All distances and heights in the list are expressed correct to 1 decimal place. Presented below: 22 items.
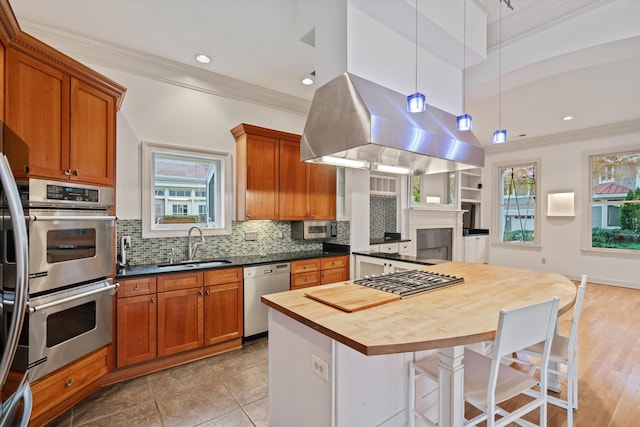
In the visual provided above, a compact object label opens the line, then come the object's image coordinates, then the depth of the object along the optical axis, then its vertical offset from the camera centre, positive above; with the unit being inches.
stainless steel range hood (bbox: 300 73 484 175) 72.8 +22.2
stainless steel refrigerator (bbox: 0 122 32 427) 39.8 -11.8
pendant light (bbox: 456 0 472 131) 88.9 +56.9
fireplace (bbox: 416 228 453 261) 226.8 -23.2
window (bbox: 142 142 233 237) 124.7 +10.0
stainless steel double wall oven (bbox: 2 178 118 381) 72.9 -16.3
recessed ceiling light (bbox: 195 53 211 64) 122.5 +64.3
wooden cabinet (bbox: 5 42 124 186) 72.5 +26.2
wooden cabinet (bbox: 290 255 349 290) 140.8 -28.8
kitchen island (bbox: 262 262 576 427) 49.8 -25.2
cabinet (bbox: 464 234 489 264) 273.1 -32.3
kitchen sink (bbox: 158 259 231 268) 121.3 -21.4
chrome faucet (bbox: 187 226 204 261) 129.1 -14.8
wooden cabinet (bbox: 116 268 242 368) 98.9 -36.4
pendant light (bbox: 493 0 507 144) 107.3 +30.2
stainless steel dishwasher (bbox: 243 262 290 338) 125.6 -33.1
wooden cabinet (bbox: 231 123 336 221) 138.5 +16.8
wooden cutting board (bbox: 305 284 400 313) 62.8 -19.1
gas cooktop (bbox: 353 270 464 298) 74.2 -18.8
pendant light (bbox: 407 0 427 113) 74.5 +27.9
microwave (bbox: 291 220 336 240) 158.6 -9.1
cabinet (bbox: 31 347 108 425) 73.0 -46.2
